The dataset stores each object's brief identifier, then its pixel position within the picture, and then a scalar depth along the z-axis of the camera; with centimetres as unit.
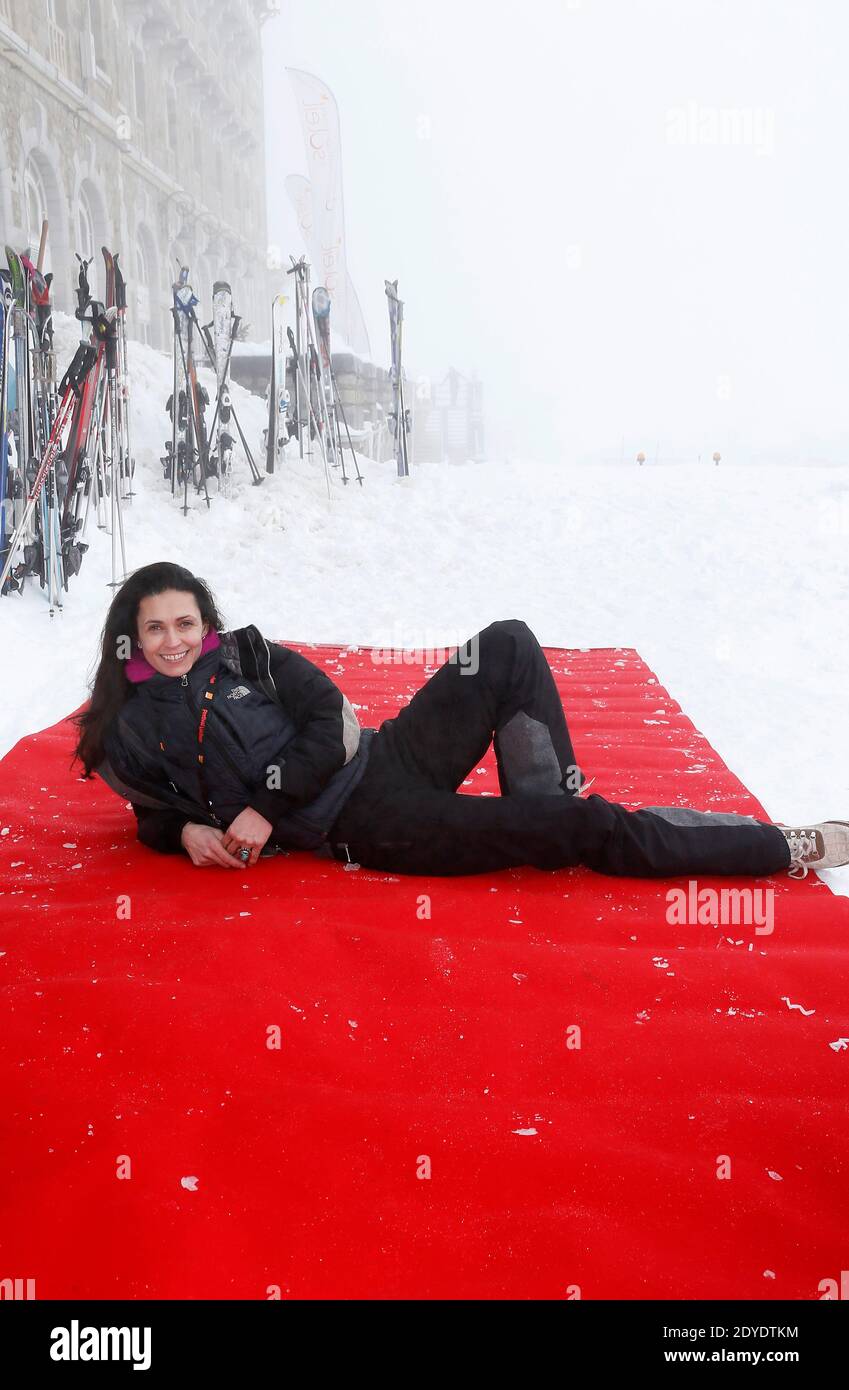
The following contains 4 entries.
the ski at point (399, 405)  906
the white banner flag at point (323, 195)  1467
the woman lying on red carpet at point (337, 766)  198
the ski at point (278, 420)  844
